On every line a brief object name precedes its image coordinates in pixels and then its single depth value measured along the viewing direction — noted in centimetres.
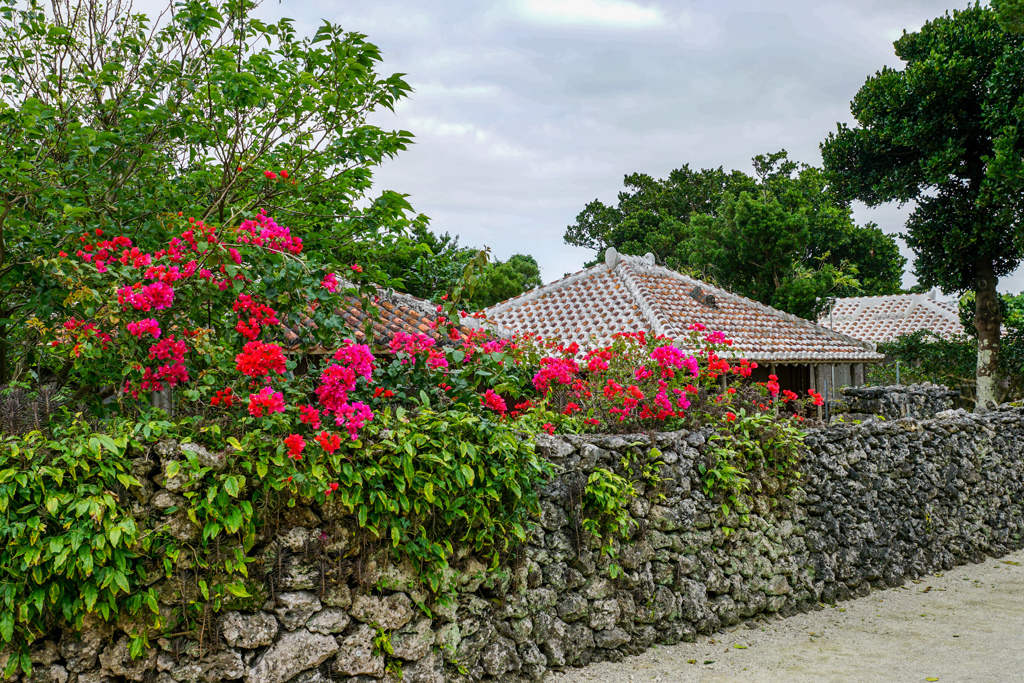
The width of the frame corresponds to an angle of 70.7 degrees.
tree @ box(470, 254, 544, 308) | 2272
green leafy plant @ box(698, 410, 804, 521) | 658
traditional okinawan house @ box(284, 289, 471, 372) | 1145
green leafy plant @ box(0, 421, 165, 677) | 373
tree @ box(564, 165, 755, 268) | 3566
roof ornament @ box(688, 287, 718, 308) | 1734
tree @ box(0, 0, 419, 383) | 563
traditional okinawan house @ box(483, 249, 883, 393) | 1570
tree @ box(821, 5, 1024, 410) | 1371
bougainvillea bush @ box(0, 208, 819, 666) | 384
